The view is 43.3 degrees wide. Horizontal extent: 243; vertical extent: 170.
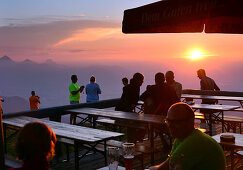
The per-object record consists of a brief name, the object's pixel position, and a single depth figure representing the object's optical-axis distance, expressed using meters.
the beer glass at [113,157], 2.66
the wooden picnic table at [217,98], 8.61
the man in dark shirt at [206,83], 9.50
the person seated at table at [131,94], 7.47
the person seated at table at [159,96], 6.36
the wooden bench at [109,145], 4.66
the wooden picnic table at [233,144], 3.79
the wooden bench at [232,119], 7.43
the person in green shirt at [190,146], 2.25
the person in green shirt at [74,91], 10.29
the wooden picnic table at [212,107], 7.25
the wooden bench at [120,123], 6.52
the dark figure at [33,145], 2.05
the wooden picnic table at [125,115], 5.75
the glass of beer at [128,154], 2.45
